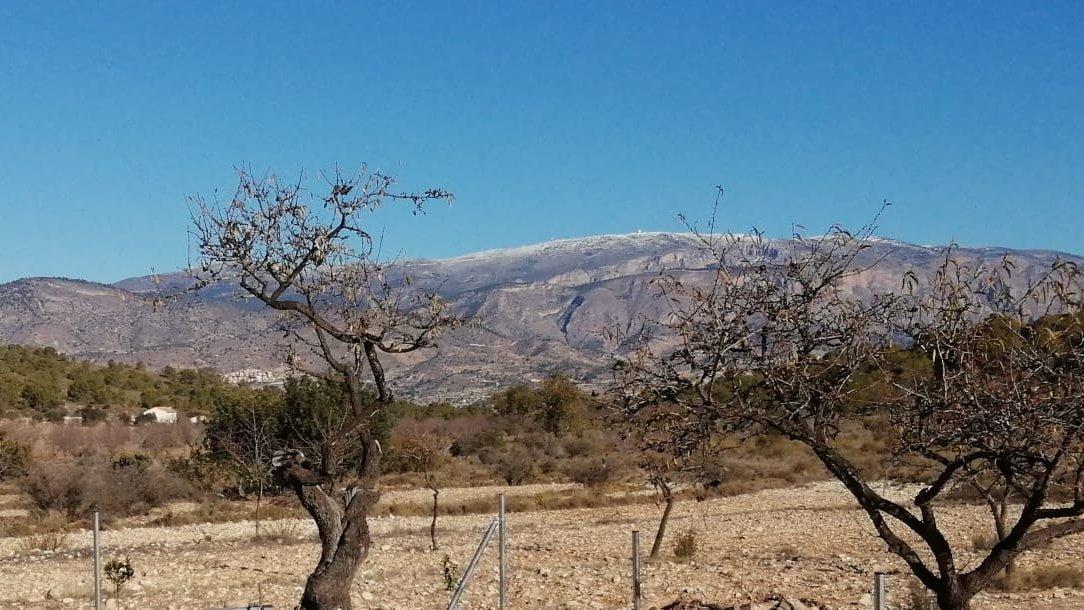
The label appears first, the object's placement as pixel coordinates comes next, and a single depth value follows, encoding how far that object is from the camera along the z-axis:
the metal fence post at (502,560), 11.70
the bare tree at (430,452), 34.75
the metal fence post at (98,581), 11.38
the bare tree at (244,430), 31.67
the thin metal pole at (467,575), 10.48
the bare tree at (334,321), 11.10
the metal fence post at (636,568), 11.48
